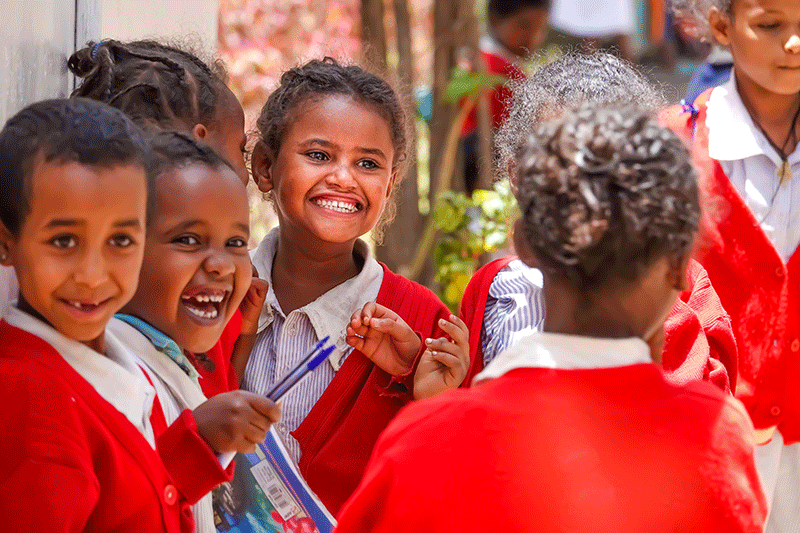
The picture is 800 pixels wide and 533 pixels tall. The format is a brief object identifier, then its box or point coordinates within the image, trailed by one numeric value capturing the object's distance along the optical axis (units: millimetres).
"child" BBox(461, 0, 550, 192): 5363
